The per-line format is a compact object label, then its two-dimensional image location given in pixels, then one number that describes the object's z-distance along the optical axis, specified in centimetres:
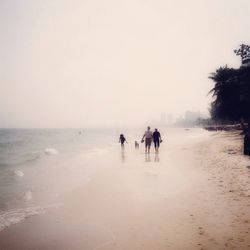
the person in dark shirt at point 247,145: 1639
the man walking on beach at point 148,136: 1986
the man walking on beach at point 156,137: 2006
